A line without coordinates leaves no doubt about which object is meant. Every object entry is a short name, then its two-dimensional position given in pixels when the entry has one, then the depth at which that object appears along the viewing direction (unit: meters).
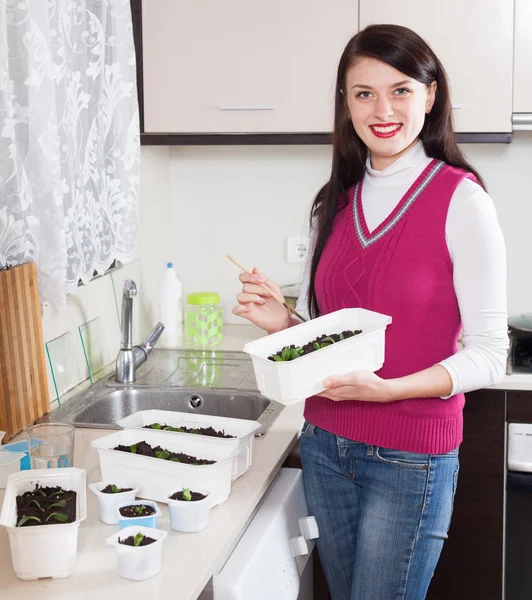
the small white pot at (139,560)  1.25
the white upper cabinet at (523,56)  2.26
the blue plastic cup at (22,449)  1.62
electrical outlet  2.82
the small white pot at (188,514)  1.40
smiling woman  1.51
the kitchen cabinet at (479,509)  2.26
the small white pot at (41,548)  1.24
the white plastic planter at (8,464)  1.58
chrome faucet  2.25
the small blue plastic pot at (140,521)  1.36
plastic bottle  2.62
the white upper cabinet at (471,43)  2.27
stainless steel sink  2.14
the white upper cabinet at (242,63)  2.35
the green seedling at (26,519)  1.27
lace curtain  1.64
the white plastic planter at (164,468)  1.47
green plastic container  2.65
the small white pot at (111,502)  1.44
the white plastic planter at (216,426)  1.57
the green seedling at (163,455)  1.52
